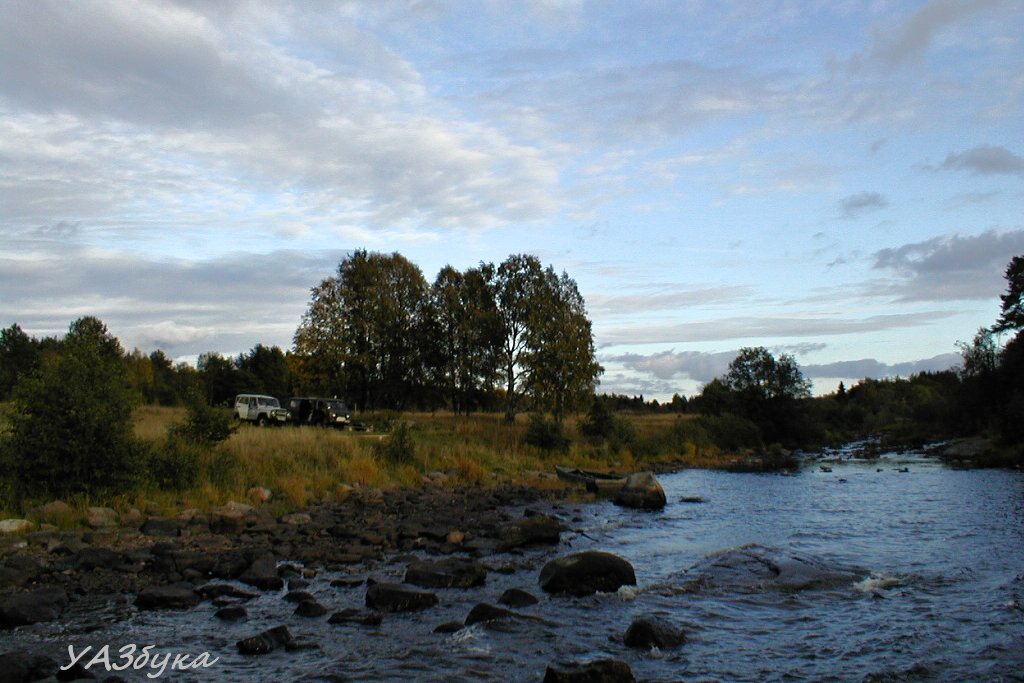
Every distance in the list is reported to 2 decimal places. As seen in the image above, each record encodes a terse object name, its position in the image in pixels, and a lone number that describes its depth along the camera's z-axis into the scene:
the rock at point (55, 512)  16.16
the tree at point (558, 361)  50.75
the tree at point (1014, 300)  59.75
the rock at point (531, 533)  18.03
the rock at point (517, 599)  12.15
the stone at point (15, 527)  14.91
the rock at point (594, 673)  8.23
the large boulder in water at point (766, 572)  14.21
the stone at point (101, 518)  16.42
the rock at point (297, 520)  18.87
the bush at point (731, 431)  65.12
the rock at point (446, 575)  13.33
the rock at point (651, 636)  10.16
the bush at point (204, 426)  24.12
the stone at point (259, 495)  21.30
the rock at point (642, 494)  26.55
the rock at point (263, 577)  12.75
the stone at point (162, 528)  16.39
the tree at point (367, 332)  57.25
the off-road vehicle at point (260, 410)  44.48
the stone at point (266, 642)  9.38
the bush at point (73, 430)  17.80
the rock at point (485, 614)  11.06
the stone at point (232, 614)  10.80
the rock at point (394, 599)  11.63
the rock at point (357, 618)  10.82
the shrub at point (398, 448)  29.95
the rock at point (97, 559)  13.09
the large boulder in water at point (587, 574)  13.15
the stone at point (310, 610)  11.11
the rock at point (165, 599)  11.22
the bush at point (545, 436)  43.34
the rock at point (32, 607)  10.01
